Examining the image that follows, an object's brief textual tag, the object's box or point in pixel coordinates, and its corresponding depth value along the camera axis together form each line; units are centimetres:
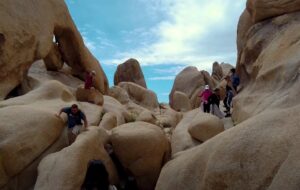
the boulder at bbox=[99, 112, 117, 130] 829
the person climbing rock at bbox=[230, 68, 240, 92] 910
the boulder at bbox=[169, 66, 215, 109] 2137
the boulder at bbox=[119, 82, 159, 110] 1804
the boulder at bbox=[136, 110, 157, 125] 994
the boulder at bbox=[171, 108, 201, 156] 703
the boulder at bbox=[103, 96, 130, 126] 971
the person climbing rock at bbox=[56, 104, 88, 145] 673
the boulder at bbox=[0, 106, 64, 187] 599
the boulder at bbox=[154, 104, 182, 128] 1220
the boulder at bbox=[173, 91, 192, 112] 1890
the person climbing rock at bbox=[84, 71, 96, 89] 921
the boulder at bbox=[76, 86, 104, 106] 953
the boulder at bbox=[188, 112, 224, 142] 699
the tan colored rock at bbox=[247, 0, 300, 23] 789
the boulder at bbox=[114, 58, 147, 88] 2219
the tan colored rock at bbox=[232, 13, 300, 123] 589
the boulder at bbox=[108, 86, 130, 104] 1546
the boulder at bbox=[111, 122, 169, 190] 667
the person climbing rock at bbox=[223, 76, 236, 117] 910
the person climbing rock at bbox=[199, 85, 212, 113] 862
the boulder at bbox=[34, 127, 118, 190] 543
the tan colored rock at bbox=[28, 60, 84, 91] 1105
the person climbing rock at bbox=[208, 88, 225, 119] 862
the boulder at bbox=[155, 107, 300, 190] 371
